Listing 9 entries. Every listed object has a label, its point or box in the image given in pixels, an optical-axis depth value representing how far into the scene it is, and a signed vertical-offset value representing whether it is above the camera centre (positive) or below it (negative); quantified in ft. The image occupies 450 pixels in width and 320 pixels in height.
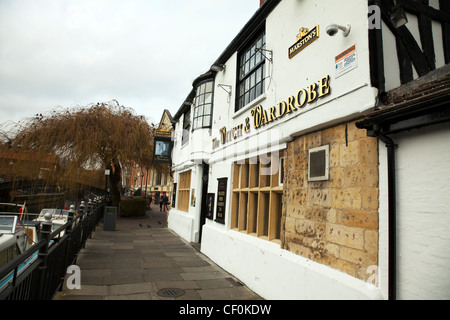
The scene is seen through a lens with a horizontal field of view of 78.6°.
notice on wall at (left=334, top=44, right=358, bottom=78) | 12.22 +6.12
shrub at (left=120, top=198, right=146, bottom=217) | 66.39 -5.45
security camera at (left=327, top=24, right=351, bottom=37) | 12.29 +7.51
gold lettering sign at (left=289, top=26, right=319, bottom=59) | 15.12 +8.85
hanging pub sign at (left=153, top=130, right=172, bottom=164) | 49.47 +7.17
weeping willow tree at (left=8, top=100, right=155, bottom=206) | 48.26 +8.61
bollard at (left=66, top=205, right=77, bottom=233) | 17.28 -2.34
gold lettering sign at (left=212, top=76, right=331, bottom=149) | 14.06 +5.28
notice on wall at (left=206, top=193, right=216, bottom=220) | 27.91 -1.69
